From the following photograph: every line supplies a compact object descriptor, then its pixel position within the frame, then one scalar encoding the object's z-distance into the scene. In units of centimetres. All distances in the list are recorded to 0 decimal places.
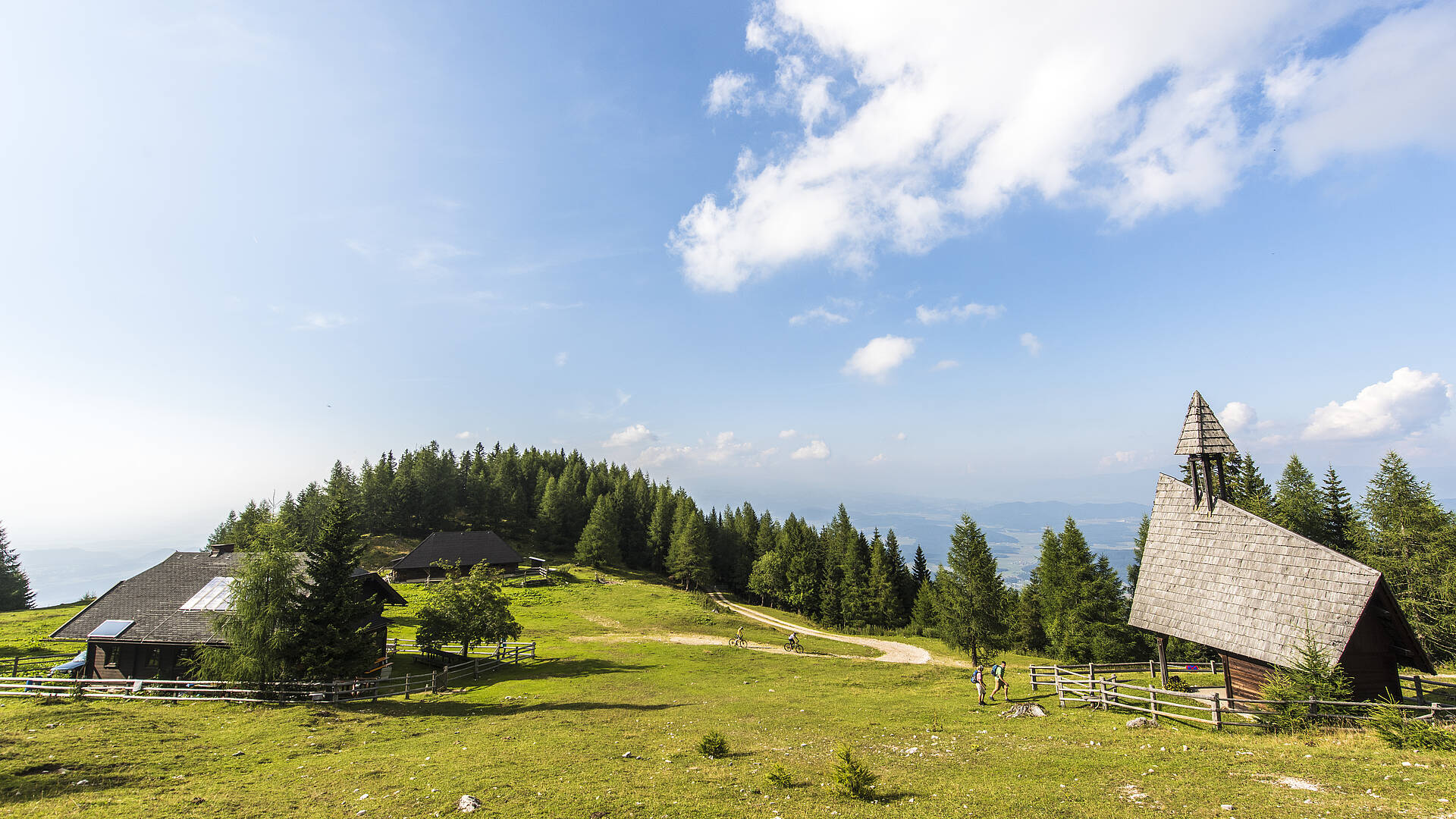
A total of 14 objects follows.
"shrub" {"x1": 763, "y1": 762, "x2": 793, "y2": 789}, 1432
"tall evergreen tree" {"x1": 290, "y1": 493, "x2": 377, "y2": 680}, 2897
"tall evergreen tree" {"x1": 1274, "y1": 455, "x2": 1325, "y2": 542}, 5059
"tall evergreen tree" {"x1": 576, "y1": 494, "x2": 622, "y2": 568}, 9712
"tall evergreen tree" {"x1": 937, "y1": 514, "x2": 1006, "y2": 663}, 4512
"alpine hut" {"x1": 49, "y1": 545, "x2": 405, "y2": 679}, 3145
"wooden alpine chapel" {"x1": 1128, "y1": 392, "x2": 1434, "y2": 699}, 2006
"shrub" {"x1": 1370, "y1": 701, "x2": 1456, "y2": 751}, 1532
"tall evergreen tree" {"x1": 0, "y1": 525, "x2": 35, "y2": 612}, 7994
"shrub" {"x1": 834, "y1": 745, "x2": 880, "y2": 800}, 1342
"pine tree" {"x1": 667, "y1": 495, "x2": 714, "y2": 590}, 9569
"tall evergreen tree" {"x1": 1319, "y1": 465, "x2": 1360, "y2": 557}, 5184
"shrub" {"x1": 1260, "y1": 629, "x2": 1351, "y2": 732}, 1823
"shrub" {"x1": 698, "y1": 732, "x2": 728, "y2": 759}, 1766
